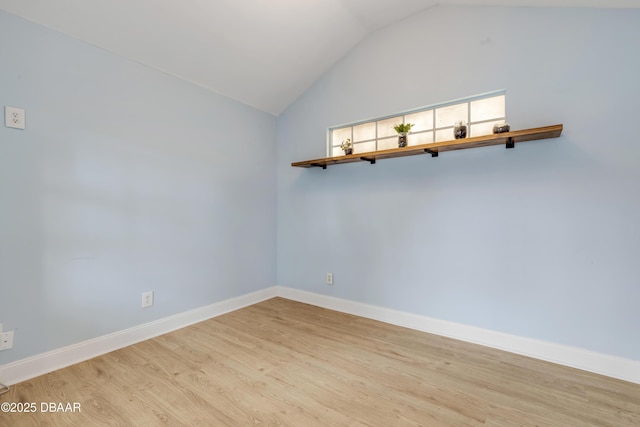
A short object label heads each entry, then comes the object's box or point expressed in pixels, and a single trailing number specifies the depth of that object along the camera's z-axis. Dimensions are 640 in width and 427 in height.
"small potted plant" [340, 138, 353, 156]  3.03
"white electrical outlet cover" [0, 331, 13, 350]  1.82
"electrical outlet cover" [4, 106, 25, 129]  1.85
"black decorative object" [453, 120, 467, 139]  2.34
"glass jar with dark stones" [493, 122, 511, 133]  2.12
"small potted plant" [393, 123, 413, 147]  2.61
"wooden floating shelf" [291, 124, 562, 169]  2.00
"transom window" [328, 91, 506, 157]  2.42
